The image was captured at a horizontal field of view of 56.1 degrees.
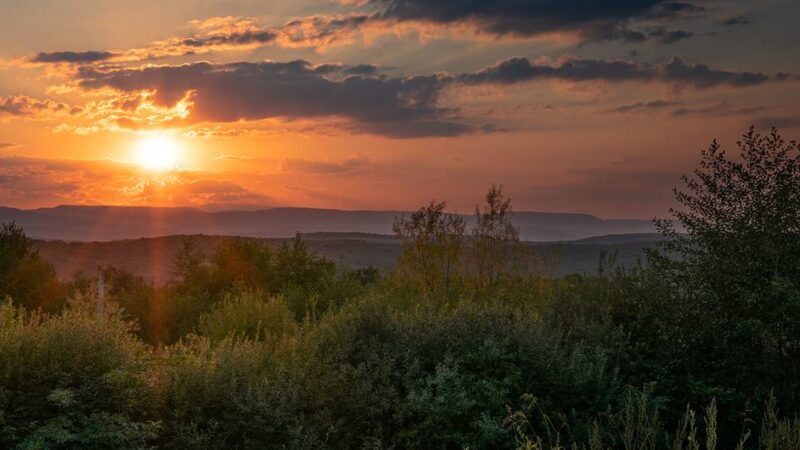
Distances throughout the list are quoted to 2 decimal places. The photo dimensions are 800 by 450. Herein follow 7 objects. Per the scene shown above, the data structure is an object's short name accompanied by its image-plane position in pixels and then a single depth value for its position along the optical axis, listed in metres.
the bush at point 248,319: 17.69
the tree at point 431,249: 20.67
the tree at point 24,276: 24.14
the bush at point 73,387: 8.97
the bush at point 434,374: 10.36
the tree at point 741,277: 11.83
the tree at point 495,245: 20.72
